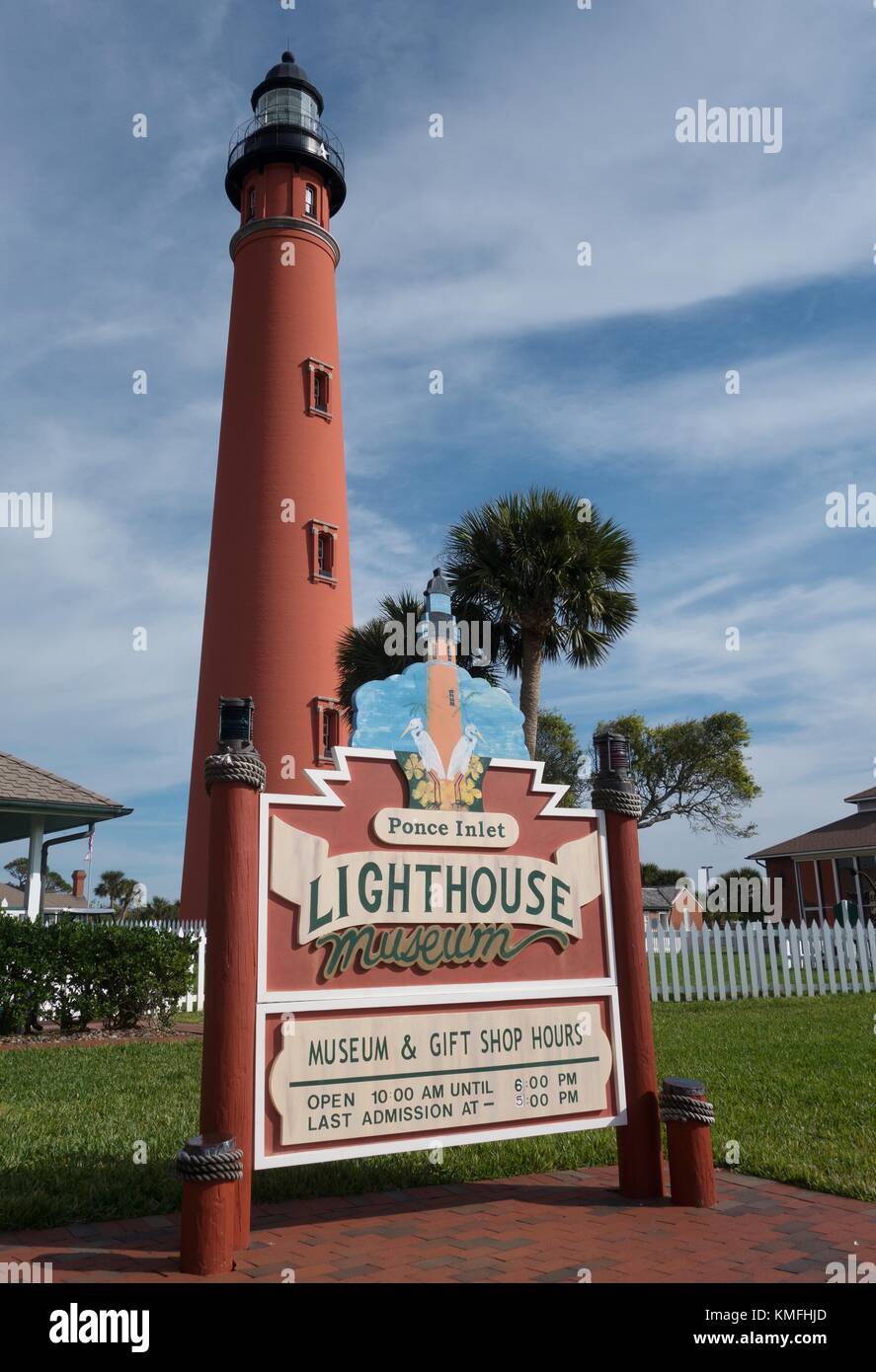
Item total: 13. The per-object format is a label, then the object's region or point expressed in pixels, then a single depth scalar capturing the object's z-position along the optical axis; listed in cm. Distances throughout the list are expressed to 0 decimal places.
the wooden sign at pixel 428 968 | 493
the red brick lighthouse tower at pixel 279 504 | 2028
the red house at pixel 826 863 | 3394
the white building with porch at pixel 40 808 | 1565
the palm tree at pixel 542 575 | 1572
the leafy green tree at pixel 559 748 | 4231
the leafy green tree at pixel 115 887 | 7312
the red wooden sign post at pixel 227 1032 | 421
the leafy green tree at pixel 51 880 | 7947
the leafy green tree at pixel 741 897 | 3912
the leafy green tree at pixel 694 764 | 4131
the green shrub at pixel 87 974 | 1212
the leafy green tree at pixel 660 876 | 6494
